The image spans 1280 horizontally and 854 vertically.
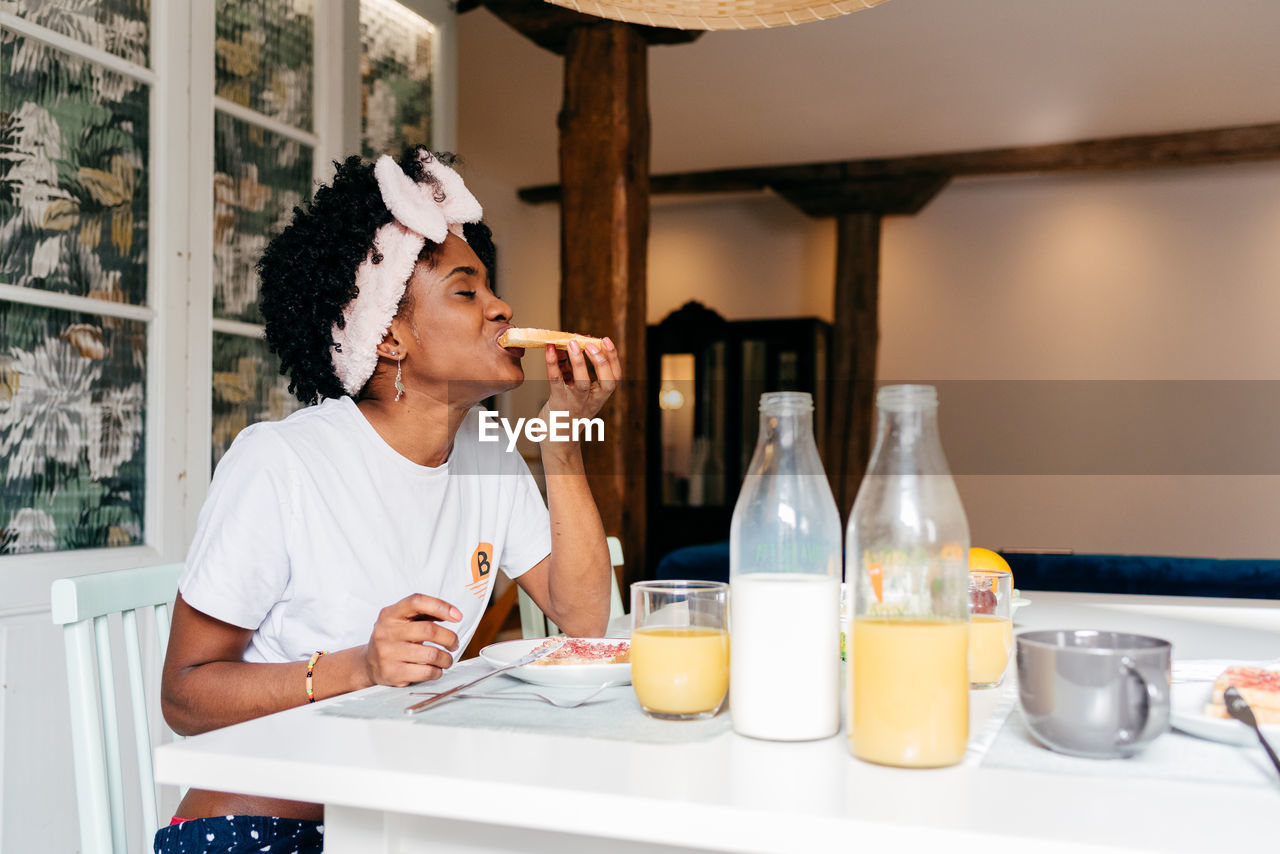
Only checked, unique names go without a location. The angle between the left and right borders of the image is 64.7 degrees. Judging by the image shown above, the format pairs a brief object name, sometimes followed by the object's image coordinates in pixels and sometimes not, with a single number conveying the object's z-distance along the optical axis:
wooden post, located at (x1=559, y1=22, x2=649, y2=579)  3.29
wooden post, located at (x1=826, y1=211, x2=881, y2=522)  6.52
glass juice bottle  0.69
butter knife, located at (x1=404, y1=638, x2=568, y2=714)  0.88
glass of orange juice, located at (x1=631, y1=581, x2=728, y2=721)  0.82
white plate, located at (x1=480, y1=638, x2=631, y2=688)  0.96
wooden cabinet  6.51
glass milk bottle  0.75
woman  1.10
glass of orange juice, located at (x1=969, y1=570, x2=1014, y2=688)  0.96
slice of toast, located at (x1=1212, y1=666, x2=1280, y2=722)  0.79
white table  0.58
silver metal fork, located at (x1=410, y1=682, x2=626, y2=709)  0.88
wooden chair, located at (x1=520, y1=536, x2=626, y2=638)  1.69
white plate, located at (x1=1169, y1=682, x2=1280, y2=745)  0.75
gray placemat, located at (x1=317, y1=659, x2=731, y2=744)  0.79
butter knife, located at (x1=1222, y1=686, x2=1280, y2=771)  0.75
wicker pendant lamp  1.32
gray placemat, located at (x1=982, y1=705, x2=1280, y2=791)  0.69
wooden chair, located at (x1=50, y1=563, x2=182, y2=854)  1.00
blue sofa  2.96
